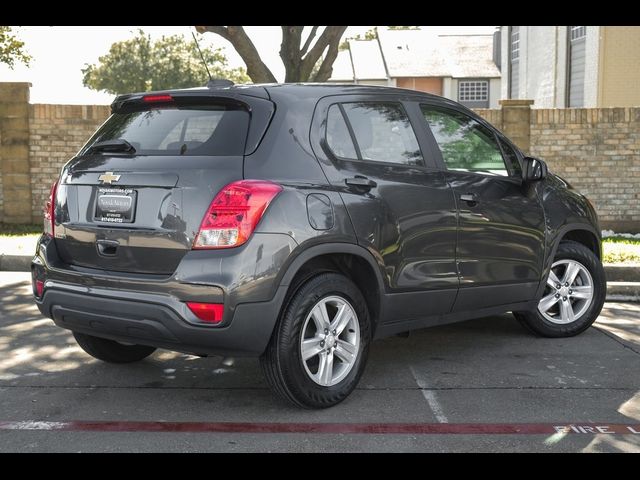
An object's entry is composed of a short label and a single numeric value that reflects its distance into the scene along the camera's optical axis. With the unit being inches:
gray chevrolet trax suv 171.5
